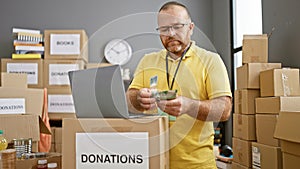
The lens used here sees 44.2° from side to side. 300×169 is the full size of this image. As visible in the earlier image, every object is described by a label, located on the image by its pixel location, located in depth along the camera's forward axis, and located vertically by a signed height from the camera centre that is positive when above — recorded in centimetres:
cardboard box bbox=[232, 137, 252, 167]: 257 -44
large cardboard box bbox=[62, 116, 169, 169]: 113 -12
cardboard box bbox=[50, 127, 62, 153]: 356 -46
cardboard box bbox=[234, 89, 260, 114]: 256 -6
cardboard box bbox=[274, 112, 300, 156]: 167 -19
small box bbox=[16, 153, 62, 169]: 160 -31
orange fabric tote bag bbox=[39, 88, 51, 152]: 330 -46
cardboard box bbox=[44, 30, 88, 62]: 377 +49
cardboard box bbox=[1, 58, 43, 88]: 372 +24
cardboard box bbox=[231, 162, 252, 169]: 267 -55
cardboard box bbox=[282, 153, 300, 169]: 173 -33
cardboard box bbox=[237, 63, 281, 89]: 251 +14
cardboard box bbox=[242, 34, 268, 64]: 259 +29
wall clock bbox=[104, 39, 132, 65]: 415 +45
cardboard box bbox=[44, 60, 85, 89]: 374 +19
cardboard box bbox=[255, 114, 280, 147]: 222 -23
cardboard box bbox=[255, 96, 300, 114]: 212 -7
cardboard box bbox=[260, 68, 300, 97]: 226 +6
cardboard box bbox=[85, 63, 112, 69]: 383 +28
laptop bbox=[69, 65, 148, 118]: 111 +0
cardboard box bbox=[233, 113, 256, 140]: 255 -25
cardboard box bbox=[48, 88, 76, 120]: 370 -13
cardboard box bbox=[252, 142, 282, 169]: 215 -40
